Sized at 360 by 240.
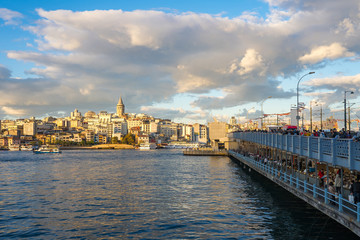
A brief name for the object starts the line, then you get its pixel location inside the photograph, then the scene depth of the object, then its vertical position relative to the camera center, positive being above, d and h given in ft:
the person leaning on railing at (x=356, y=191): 64.28 -10.15
